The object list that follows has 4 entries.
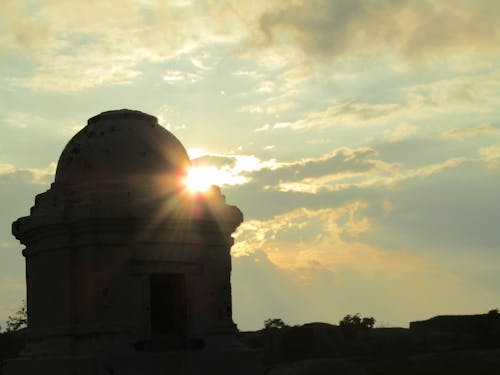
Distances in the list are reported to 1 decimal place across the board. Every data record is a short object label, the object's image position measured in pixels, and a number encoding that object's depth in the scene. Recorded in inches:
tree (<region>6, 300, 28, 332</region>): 1402.8
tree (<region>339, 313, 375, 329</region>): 1686.8
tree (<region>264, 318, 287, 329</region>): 1978.0
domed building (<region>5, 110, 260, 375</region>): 459.2
